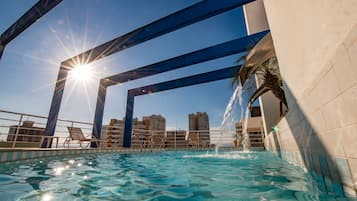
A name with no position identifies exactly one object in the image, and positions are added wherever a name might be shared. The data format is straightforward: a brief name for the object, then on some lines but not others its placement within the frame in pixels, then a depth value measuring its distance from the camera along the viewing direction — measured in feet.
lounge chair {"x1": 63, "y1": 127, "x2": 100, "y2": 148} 17.16
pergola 11.53
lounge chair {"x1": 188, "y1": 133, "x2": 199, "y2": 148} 26.04
